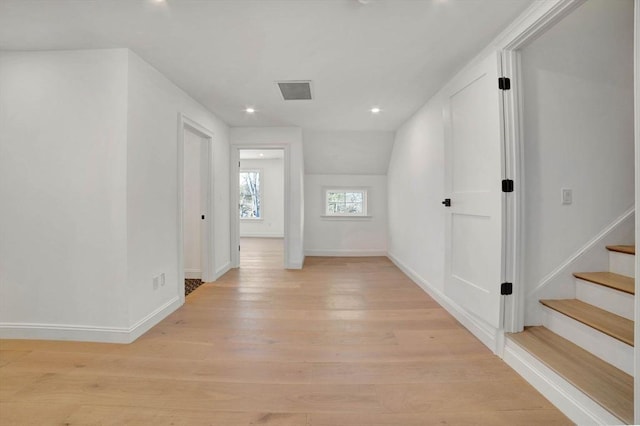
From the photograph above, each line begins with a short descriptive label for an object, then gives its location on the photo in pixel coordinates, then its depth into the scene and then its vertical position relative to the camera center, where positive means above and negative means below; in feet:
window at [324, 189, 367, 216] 18.80 +0.51
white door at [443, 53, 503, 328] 6.34 +0.50
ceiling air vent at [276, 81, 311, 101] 9.00 +4.32
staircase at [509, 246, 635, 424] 4.50 -2.71
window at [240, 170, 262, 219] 27.02 +1.51
